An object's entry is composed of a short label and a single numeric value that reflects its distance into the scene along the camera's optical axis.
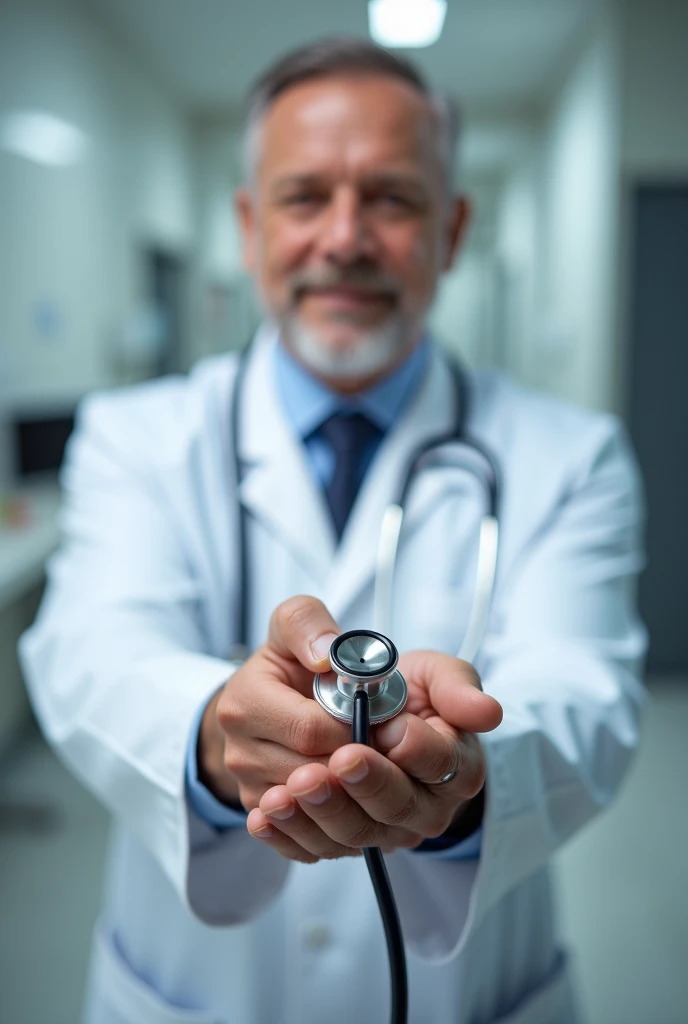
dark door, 2.19
